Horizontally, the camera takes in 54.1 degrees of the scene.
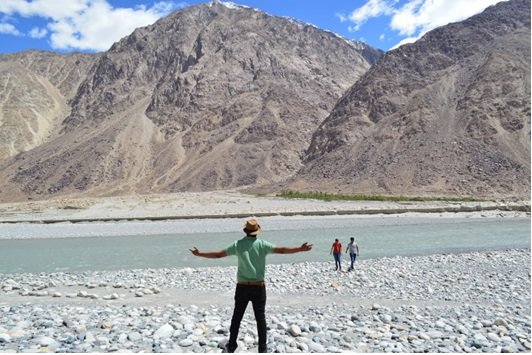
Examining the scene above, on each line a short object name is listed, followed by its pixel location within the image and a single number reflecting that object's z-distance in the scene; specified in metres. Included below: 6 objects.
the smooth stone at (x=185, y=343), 8.99
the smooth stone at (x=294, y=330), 9.75
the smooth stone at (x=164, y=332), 9.40
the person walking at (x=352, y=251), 20.73
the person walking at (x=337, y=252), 20.56
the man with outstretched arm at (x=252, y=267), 8.01
